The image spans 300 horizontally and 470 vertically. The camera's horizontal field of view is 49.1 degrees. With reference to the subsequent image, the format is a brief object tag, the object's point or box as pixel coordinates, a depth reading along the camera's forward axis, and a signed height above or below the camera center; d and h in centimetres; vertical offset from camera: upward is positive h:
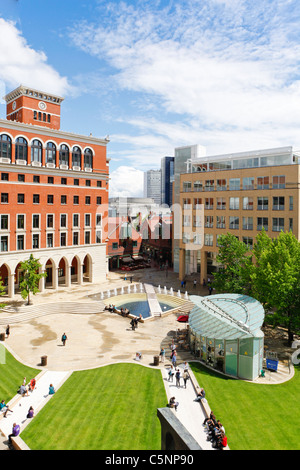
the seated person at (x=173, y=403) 2398 -1279
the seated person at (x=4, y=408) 2366 -1294
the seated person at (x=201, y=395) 2553 -1298
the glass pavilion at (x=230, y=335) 2950 -1006
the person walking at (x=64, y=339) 3622 -1212
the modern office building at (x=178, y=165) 7342 +1484
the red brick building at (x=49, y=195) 5244 +609
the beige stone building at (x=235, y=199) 5149 +516
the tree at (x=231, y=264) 4412 -494
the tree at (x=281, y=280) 3422 -545
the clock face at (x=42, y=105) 6662 +2528
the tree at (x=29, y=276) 4731 -693
